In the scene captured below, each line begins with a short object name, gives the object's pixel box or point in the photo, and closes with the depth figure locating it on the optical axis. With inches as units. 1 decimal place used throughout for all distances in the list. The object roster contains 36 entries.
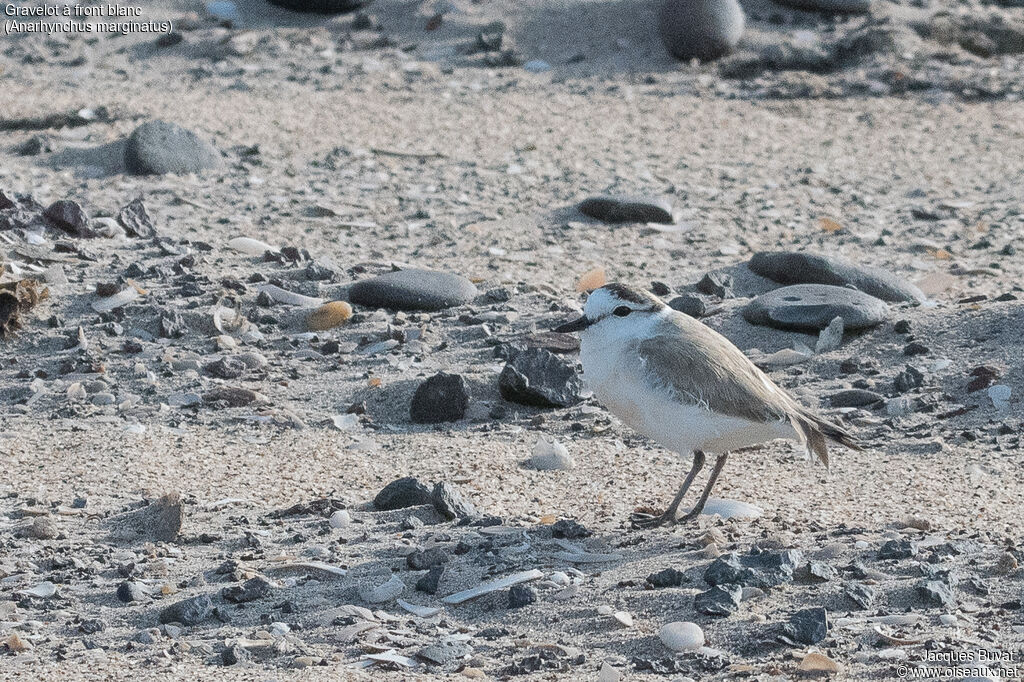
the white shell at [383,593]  320.2
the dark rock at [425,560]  333.4
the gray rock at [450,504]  366.6
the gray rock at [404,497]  376.8
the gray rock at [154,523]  353.4
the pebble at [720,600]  304.0
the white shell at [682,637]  291.6
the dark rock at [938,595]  306.5
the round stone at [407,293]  542.3
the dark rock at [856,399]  471.8
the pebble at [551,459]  420.8
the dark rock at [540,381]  465.7
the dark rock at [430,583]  322.3
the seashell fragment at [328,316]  529.1
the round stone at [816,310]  516.1
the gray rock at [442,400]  461.7
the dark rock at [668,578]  322.3
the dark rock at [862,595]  307.1
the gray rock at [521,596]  315.3
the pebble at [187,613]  305.0
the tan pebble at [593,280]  576.1
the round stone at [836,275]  559.8
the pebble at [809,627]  290.8
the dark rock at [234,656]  286.2
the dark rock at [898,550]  330.3
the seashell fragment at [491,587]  318.3
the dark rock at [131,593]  317.7
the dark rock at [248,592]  314.8
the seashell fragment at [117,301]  525.3
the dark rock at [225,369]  484.4
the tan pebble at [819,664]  278.5
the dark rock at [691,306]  542.0
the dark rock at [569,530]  353.7
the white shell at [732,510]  370.6
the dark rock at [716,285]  569.9
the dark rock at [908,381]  477.4
